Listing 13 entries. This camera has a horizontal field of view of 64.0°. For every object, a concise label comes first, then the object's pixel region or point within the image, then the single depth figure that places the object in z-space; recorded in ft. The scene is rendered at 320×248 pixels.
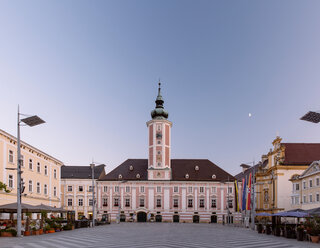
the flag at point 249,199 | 122.18
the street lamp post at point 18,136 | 66.42
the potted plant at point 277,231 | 83.59
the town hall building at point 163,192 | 195.67
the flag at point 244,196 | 127.60
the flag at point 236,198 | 139.65
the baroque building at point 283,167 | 161.83
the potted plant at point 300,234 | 70.21
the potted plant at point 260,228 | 93.86
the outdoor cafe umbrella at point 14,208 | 73.00
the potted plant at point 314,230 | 65.88
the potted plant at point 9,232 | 68.84
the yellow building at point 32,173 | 94.15
